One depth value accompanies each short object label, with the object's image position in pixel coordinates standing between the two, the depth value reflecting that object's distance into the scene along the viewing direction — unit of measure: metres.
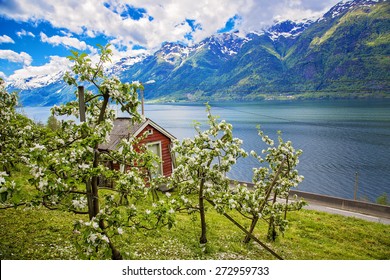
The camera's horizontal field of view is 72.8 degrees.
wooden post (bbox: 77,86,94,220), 5.04
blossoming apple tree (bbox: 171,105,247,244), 7.27
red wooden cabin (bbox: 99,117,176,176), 16.87
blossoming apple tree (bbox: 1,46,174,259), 4.24
